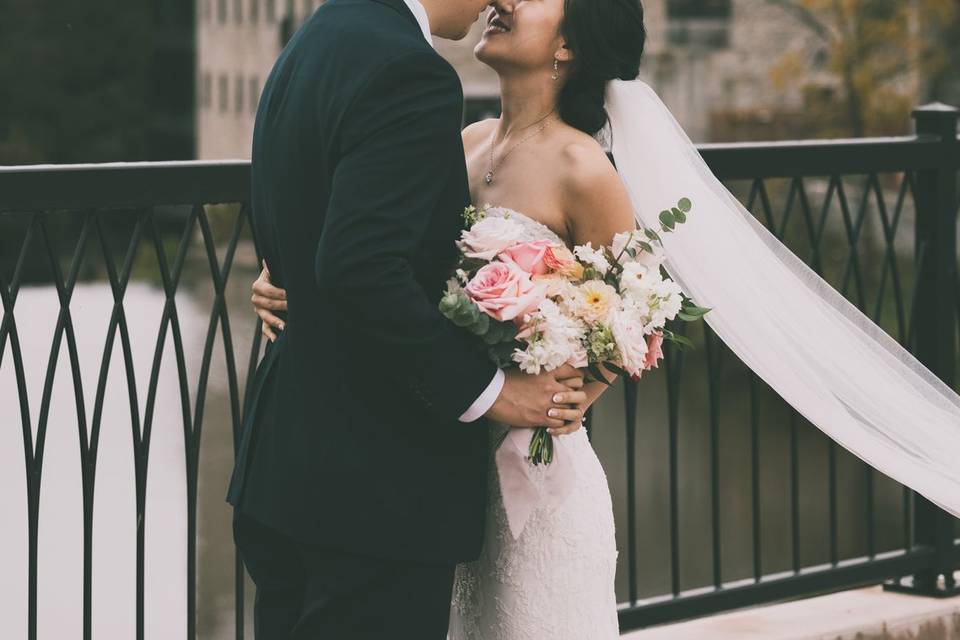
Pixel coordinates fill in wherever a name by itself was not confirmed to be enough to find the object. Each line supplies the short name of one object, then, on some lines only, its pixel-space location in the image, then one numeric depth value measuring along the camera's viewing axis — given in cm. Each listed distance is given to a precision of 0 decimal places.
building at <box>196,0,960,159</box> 2531
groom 235
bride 288
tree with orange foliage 2236
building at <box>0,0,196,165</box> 5034
